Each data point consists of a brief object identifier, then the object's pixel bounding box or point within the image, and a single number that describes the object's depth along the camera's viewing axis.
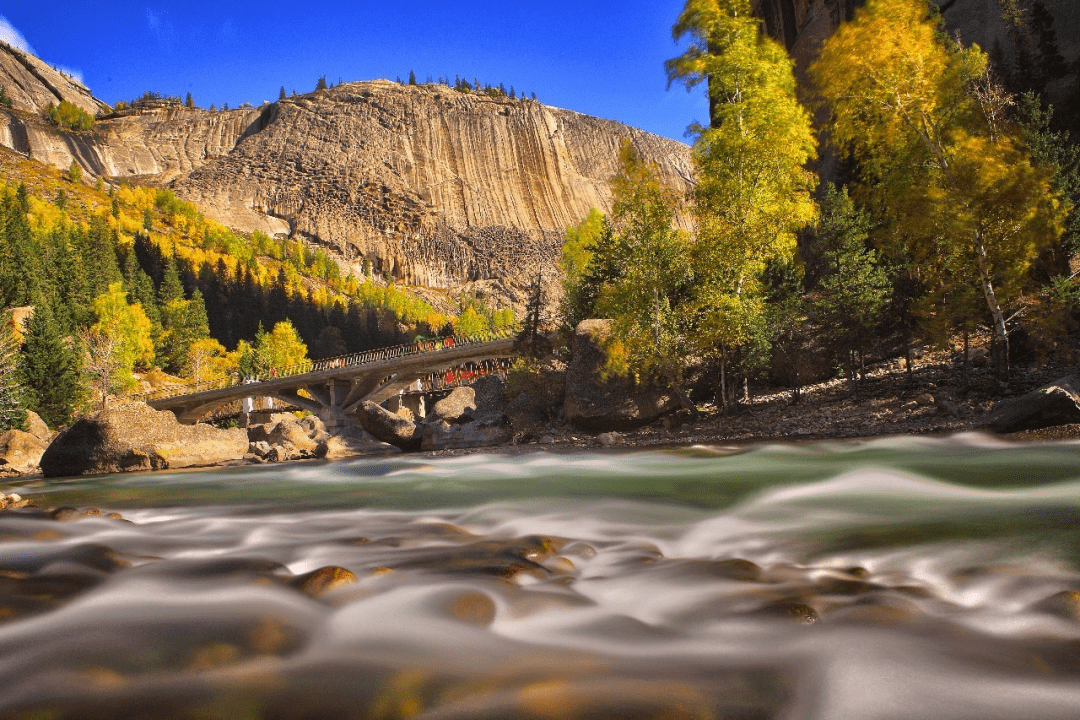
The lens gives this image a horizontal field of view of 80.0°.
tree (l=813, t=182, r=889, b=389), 13.68
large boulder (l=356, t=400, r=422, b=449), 22.86
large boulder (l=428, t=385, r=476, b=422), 24.47
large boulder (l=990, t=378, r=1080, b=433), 9.27
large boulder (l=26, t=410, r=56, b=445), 31.21
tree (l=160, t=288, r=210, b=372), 74.56
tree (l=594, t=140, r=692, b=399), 15.40
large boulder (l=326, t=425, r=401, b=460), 22.05
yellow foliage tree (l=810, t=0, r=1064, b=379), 11.29
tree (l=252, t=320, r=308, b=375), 74.56
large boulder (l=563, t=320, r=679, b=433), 16.70
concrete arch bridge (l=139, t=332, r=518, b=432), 38.25
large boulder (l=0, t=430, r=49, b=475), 22.52
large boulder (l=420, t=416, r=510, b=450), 20.27
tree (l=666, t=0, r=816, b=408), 14.65
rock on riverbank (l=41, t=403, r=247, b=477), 17.14
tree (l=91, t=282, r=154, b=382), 50.78
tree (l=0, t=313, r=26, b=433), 29.27
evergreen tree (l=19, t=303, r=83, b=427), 37.81
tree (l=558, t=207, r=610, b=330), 22.54
